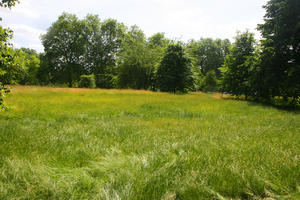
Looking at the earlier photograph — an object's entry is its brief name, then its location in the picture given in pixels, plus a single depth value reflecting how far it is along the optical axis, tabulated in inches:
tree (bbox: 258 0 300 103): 541.3
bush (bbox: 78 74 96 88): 1464.1
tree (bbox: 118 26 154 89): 1478.8
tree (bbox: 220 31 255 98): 848.9
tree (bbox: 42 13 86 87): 1850.4
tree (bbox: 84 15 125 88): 1984.5
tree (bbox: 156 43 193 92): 1122.7
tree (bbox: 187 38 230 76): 2256.4
